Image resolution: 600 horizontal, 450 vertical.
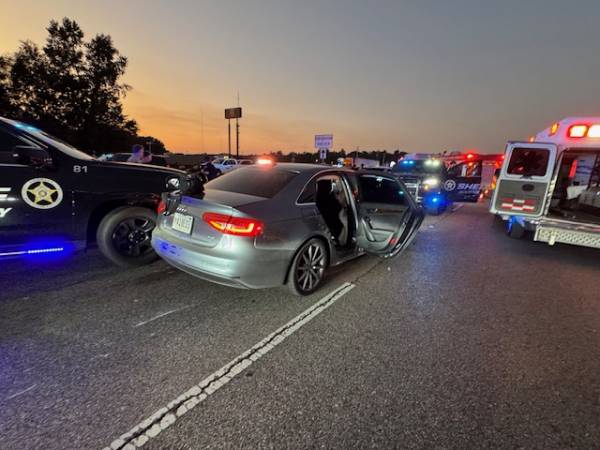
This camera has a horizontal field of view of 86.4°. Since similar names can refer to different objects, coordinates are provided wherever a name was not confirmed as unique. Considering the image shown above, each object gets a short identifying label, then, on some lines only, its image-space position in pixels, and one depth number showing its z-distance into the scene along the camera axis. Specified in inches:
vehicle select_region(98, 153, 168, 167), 563.9
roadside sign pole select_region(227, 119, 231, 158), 1517.2
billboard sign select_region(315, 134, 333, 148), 733.3
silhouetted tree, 997.8
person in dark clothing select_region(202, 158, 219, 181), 507.2
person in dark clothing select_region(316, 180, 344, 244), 183.9
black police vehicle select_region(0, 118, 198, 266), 143.1
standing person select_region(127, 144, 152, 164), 399.2
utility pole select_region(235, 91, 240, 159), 1459.9
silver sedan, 121.3
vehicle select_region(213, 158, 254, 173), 1207.7
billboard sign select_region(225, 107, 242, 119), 1504.7
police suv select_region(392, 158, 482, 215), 441.1
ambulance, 226.4
